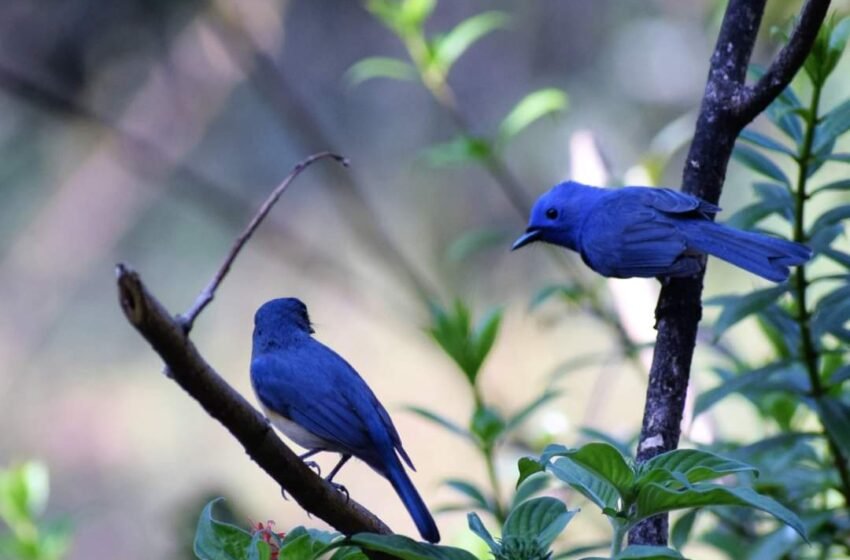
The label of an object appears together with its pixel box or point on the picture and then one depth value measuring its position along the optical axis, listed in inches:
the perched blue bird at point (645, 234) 194.5
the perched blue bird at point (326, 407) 166.7
